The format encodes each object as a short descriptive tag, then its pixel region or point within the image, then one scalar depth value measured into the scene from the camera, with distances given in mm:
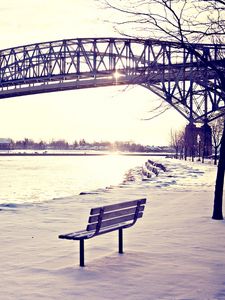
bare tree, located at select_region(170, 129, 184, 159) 90812
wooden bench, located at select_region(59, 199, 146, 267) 6926
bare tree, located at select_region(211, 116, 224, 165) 57550
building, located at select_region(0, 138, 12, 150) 183500
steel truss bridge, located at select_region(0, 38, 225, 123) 54562
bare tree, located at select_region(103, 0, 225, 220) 11227
